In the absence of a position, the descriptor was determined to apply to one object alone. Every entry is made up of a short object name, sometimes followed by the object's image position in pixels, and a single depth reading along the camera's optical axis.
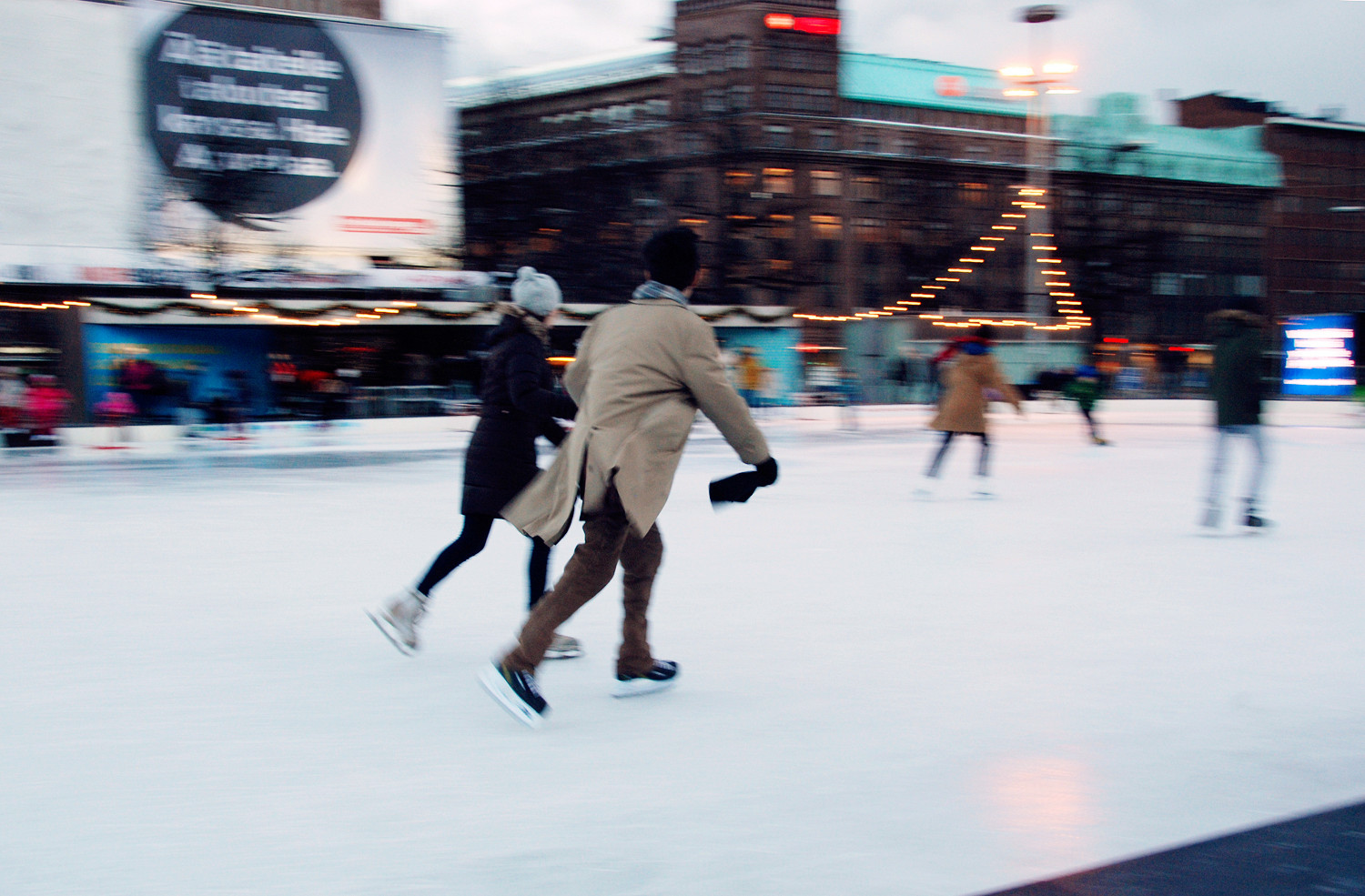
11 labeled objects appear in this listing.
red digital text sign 58.28
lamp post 24.31
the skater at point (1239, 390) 7.51
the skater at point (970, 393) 9.85
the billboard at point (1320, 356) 25.67
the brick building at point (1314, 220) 78.31
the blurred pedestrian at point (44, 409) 18.00
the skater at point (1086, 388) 16.73
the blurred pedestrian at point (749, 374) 23.61
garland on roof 27.20
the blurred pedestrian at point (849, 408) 22.36
